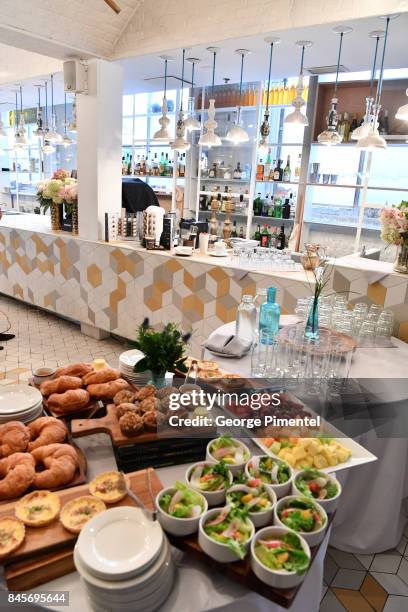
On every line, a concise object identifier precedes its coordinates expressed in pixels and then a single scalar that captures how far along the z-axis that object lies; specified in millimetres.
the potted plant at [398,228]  2791
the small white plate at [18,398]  1578
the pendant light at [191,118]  4320
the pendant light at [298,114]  3572
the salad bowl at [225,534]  1015
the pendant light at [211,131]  4081
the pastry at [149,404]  1478
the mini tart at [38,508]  1115
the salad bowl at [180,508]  1076
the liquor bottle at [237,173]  6090
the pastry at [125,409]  1477
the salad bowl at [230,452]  1286
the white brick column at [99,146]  4523
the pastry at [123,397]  1565
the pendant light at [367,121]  3326
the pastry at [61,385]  1688
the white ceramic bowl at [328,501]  1174
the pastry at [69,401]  1579
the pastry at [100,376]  1731
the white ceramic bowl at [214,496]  1170
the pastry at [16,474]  1216
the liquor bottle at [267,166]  5852
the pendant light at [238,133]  4027
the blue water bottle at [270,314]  2270
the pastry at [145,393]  1574
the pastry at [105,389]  1657
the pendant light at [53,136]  6215
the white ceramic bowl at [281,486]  1206
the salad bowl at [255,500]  1103
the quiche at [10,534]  1031
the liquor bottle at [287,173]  5730
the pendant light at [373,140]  3215
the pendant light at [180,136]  4320
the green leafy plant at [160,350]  1655
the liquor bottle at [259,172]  5867
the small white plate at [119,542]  964
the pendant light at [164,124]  4381
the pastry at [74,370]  1807
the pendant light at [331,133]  3609
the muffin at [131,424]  1382
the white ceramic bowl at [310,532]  1055
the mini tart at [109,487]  1200
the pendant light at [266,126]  3637
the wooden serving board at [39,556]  1018
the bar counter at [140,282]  3172
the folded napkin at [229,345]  2205
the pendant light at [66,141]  6580
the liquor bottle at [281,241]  5703
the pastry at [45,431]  1412
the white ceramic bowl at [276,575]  961
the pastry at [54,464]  1263
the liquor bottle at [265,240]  5805
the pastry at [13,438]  1358
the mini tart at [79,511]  1109
